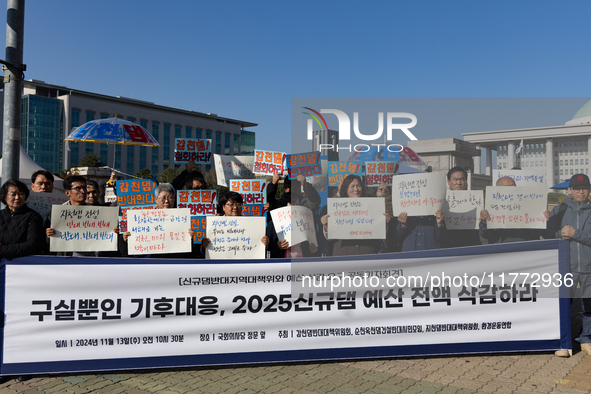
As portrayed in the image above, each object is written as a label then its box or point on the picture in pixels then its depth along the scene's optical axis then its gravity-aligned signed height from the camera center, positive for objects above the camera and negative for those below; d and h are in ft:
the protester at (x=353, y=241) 16.24 -1.29
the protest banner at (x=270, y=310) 13.43 -3.31
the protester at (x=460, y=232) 16.63 -0.96
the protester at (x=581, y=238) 15.64 -1.13
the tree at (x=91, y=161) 204.44 +21.92
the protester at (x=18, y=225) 13.46 -0.52
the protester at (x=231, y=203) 15.89 +0.16
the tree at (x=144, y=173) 207.96 +16.77
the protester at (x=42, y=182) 16.53 +0.98
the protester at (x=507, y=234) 16.71 -1.04
